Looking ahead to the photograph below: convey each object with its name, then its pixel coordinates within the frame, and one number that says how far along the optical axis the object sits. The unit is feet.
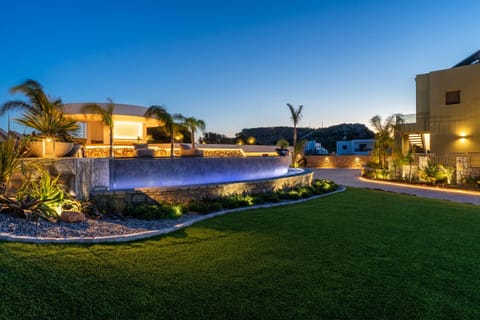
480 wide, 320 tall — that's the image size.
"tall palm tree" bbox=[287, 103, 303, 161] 85.92
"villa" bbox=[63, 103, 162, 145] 53.62
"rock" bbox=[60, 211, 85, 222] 15.74
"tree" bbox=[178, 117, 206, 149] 53.26
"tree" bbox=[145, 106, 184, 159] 48.47
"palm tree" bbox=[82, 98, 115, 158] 42.73
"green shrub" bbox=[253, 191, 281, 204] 26.48
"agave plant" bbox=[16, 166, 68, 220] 15.61
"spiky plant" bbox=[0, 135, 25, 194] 16.56
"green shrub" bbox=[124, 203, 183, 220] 19.11
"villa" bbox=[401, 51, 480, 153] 54.60
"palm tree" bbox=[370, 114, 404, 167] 63.93
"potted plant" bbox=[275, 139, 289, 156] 53.56
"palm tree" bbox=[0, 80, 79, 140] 24.52
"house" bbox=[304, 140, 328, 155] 126.31
